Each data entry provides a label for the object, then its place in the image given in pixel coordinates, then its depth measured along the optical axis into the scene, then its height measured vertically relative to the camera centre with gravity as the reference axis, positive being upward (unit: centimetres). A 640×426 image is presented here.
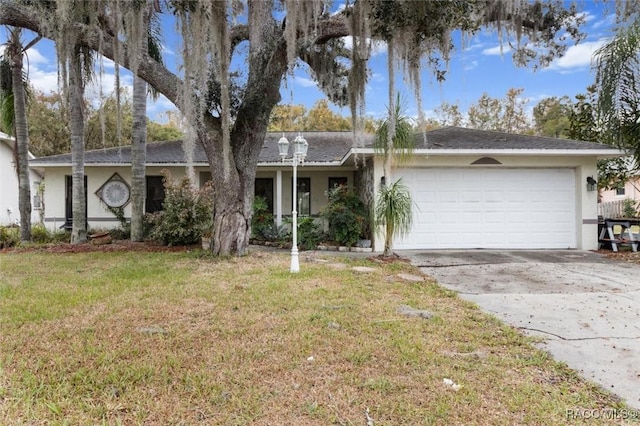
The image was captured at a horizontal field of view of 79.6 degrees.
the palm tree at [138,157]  968 +127
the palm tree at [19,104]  944 +269
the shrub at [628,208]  1222 -19
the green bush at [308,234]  964 -76
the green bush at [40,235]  1059 -79
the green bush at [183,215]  926 -22
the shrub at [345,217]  943 -31
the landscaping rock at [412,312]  406 -117
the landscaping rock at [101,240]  986 -87
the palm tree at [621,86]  800 +251
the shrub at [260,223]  1099 -51
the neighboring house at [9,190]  1695 +82
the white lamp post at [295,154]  621 +91
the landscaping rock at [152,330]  350 -114
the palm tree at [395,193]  752 +22
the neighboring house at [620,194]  1841 +42
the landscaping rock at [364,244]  943 -98
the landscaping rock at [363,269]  655 -112
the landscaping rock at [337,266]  682 -111
